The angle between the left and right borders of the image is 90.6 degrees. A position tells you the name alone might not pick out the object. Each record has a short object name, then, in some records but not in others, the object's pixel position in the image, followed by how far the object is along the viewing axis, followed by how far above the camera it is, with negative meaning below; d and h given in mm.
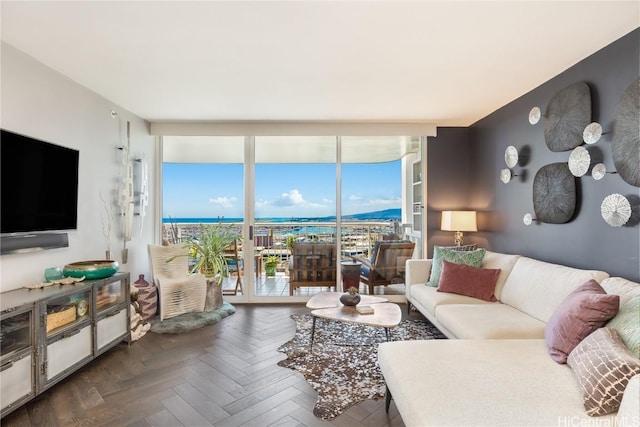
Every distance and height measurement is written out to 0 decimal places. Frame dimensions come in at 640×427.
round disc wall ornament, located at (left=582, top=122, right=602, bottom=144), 2332 +627
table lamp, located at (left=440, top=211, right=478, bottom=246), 4012 -40
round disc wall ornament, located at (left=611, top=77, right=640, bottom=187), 2051 +533
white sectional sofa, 1261 -774
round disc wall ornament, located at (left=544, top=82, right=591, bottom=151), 2477 +833
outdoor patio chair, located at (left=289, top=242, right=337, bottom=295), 4457 -656
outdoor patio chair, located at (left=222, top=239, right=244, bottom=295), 4422 -605
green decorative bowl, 2562 -398
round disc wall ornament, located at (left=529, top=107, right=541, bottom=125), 2980 +967
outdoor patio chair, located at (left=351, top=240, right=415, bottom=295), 4395 -630
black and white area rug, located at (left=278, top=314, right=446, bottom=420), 2123 -1182
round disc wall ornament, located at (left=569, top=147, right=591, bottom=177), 2438 +439
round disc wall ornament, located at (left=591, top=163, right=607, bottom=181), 2314 +336
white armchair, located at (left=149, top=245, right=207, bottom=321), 3606 -732
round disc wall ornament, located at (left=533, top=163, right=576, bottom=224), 2637 +205
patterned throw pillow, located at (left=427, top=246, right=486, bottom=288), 3367 -439
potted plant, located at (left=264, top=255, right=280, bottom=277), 4605 -648
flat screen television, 2193 +284
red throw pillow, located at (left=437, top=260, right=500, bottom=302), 2998 -611
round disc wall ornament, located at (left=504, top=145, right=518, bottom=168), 3379 +664
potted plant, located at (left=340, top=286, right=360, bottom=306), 2971 -752
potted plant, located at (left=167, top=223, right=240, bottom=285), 4008 -416
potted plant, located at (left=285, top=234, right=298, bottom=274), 4477 -344
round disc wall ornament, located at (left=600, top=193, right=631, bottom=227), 2137 +48
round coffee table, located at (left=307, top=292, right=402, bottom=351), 2641 -838
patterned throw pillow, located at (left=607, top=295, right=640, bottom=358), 1452 -533
